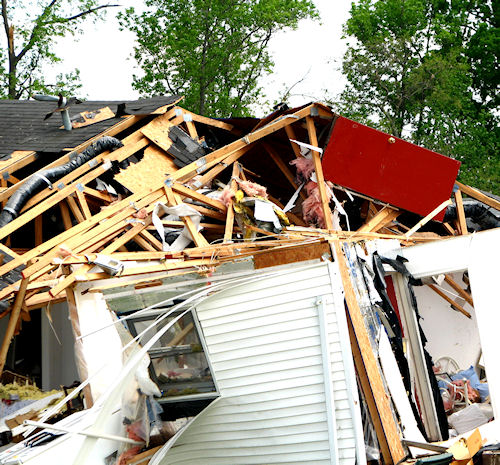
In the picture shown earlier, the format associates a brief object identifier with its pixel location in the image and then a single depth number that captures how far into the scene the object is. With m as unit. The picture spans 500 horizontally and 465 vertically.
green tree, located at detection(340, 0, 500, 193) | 34.19
